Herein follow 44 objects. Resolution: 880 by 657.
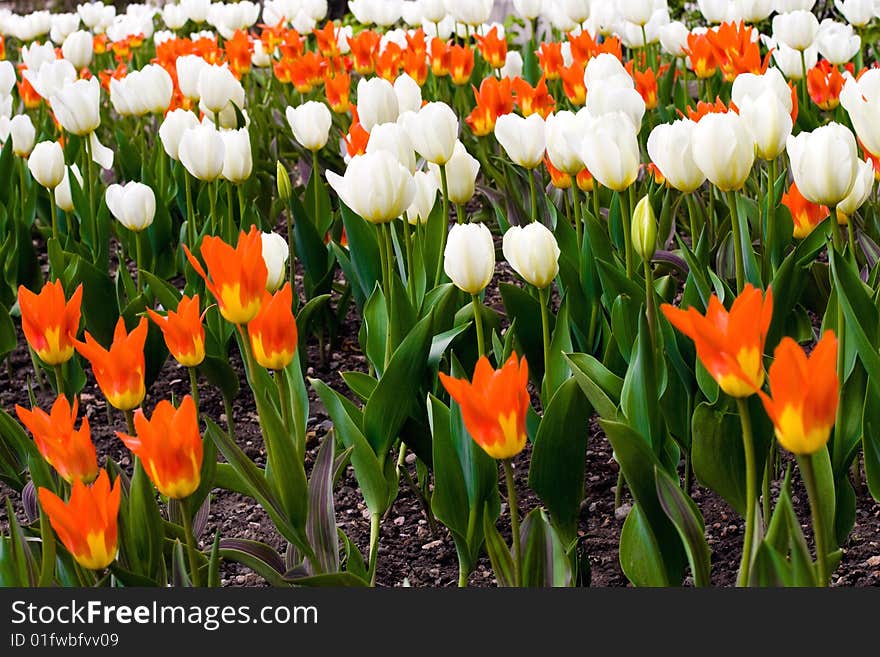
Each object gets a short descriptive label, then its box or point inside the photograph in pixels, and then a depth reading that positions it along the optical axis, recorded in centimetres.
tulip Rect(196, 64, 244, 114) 272
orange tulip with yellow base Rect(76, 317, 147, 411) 203
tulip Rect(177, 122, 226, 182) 244
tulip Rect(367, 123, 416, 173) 229
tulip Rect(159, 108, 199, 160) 255
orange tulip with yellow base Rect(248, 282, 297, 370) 202
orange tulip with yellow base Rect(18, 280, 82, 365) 213
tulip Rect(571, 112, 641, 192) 220
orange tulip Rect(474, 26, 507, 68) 327
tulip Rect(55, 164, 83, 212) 277
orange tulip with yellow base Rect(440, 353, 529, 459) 189
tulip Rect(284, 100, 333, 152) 260
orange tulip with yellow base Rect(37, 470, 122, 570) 191
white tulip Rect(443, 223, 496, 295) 213
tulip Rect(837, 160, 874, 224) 225
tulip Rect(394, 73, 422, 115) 259
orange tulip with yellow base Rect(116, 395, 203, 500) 192
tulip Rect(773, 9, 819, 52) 281
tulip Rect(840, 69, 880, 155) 217
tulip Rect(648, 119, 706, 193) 218
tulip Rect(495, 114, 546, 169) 241
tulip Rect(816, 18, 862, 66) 296
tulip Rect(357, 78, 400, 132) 252
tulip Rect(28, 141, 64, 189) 261
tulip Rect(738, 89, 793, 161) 223
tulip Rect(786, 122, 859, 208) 210
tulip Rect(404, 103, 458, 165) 229
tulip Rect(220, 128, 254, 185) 248
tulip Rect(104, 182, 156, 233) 251
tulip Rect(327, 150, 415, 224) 219
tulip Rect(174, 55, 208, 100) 286
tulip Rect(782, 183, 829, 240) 241
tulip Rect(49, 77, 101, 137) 266
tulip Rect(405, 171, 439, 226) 235
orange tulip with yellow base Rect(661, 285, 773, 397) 181
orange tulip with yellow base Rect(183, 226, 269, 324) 201
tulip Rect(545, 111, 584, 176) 232
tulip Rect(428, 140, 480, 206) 237
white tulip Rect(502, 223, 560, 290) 213
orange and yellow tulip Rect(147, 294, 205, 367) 208
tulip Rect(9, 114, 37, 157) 276
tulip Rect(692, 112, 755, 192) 213
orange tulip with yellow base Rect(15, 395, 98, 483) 197
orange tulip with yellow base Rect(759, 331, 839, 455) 179
